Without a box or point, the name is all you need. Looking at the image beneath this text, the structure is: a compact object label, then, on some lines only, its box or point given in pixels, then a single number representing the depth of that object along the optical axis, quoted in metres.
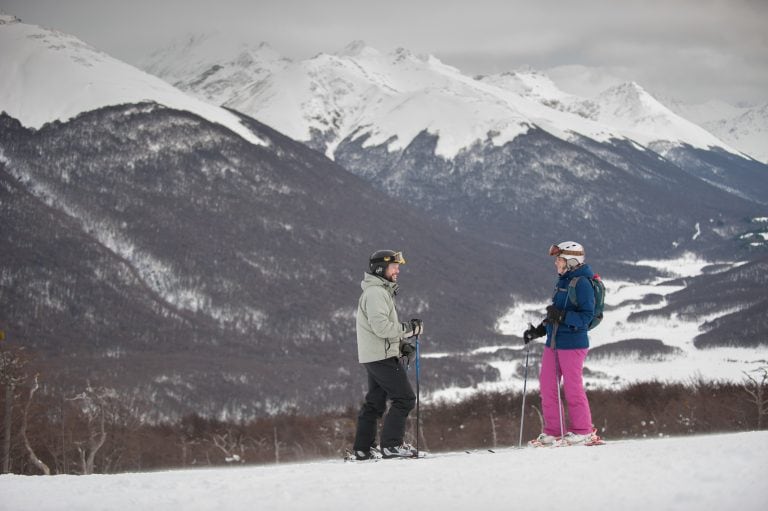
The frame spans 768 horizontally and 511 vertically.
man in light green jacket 13.70
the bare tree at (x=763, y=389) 48.66
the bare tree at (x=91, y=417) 44.07
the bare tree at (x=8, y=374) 35.62
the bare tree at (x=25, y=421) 31.25
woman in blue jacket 13.94
